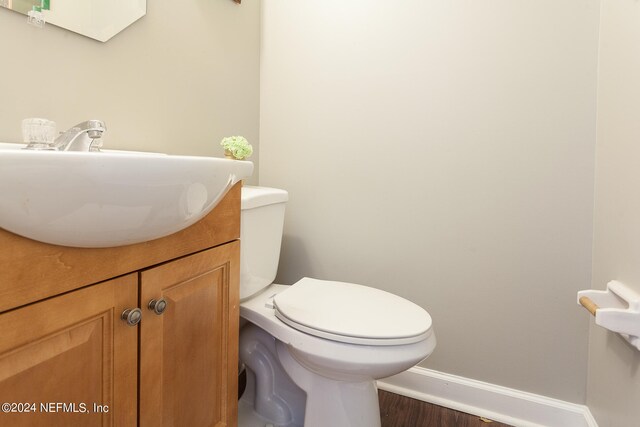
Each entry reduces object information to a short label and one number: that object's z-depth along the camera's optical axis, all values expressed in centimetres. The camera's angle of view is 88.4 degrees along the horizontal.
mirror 73
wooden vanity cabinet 43
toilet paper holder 75
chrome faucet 59
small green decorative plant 108
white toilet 81
